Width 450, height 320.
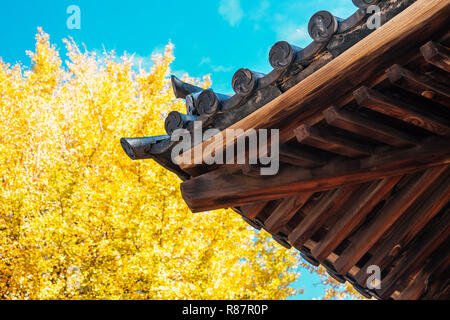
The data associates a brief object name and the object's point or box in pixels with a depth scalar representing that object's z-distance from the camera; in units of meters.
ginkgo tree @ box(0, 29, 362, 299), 9.77
